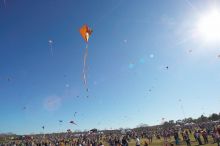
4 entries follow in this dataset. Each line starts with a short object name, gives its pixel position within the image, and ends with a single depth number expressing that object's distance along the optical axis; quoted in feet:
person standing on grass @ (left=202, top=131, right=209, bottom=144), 53.20
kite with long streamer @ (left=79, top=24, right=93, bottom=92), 24.63
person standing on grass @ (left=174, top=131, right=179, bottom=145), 59.07
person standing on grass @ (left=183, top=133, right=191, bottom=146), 53.24
